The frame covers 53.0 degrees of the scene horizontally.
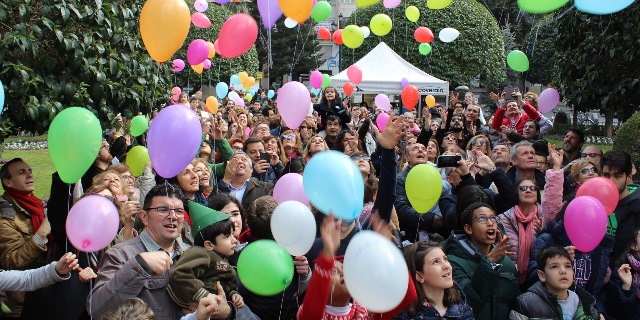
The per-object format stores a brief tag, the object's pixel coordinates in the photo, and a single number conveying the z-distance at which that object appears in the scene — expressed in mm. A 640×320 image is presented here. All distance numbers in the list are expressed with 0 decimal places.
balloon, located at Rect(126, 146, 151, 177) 5512
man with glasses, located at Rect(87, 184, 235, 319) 2855
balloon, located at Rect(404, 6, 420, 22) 12203
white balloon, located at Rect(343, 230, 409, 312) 2627
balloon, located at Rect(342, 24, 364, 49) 9859
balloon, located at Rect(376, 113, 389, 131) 9266
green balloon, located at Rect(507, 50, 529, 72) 8695
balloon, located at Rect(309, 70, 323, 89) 10904
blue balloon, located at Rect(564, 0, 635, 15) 3844
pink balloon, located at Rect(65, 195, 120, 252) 3186
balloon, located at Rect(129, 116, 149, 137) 6242
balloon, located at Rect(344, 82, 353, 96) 13466
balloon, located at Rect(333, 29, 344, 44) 11141
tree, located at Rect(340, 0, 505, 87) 25750
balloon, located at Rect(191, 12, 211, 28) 8703
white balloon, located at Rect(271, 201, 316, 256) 3236
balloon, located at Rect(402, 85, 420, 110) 10164
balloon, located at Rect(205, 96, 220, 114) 10070
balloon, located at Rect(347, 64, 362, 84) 13047
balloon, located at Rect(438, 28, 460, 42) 12812
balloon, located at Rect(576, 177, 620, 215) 4359
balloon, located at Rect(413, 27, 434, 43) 12125
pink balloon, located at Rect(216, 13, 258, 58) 5234
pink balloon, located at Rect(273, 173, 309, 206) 4195
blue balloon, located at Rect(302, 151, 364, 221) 2963
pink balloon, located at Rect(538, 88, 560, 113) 7879
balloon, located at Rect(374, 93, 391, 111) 11398
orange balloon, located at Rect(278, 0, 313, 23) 4750
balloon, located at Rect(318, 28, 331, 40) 12535
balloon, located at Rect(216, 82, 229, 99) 12992
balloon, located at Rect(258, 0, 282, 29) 5434
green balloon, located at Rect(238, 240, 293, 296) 3100
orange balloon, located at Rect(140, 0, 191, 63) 4129
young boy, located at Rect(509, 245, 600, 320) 3654
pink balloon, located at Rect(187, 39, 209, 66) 7672
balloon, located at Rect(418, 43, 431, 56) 14066
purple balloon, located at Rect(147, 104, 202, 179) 3605
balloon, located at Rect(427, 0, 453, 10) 8422
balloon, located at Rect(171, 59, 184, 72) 7477
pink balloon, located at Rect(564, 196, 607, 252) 3957
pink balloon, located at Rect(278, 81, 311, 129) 5594
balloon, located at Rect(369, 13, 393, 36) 10859
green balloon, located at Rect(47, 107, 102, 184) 3572
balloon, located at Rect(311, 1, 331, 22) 8414
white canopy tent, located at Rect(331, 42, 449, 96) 14875
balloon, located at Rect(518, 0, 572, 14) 4176
